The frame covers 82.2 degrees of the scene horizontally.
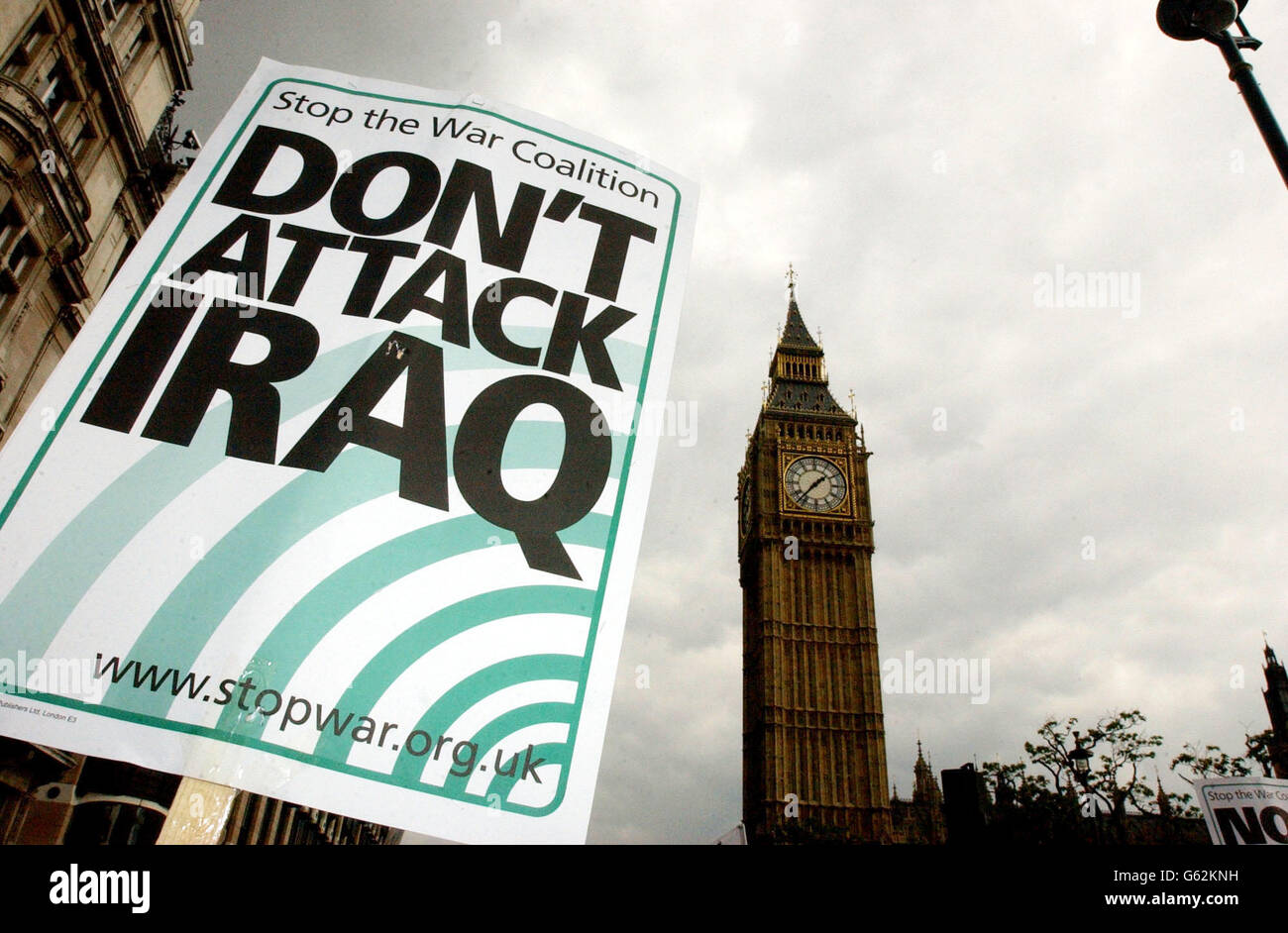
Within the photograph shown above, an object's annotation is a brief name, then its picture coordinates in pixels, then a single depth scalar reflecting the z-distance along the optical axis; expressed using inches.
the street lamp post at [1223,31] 190.6
